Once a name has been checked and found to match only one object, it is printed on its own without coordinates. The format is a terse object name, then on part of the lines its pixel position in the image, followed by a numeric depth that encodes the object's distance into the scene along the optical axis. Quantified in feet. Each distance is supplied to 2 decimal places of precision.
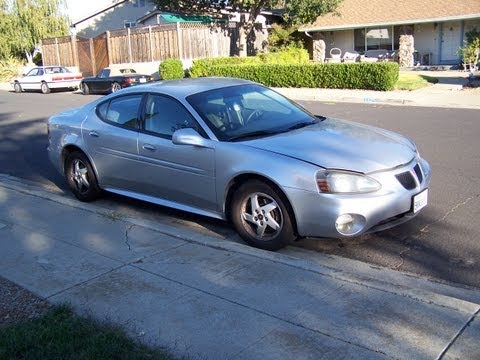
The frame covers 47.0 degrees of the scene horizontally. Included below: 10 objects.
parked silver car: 15.03
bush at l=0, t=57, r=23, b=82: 131.23
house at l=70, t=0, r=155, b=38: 132.46
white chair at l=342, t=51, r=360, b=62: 98.73
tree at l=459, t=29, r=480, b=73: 74.23
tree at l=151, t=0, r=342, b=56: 91.61
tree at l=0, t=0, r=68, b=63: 128.47
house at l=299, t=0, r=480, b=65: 87.15
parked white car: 93.45
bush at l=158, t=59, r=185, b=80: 90.74
